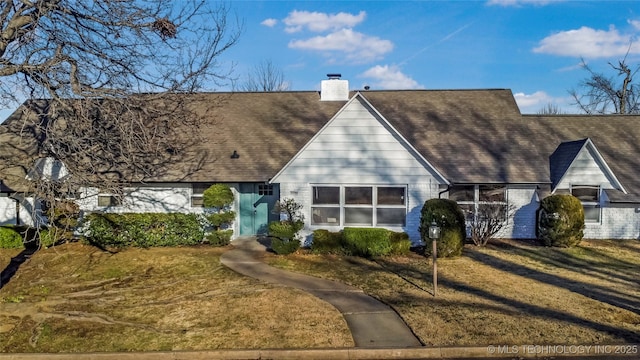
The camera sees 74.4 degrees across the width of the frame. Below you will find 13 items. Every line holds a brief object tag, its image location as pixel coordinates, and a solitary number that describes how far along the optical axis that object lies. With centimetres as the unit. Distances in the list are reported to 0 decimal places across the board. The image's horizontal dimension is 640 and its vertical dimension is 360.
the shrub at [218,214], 1619
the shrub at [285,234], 1441
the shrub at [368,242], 1420
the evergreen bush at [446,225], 1393
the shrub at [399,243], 1439
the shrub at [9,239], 1568
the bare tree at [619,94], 3953
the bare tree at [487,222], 1616
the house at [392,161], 1571
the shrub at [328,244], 1468
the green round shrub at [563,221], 1568
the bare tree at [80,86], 954
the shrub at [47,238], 1538
